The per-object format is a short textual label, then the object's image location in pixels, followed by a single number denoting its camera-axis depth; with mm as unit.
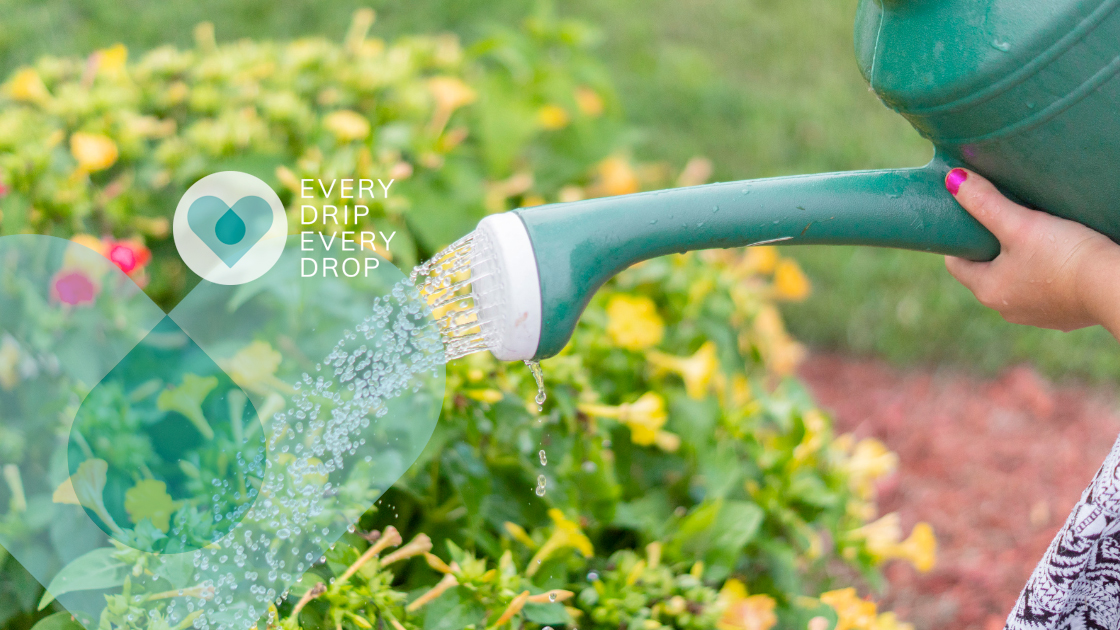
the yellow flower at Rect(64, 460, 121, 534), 1311
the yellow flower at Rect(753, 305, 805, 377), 1798
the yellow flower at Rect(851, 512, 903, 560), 1522
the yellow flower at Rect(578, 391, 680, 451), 1435
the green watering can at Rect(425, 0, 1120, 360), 1220
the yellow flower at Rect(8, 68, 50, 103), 1638
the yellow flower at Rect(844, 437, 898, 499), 1566
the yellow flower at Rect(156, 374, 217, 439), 1335
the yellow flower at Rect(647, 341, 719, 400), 1553
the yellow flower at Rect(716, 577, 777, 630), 1405
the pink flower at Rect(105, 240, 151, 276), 1508
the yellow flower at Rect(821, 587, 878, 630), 1431
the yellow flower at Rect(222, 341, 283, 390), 1354
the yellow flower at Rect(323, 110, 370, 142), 1606
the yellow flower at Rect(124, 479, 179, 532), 1295
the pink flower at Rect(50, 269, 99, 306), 1430
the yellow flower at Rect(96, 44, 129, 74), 1683
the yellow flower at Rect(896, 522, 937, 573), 1525
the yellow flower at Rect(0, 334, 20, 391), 1402
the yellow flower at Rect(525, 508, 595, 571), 1376
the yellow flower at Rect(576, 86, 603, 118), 2129
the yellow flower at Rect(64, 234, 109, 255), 1508
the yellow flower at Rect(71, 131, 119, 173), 1563
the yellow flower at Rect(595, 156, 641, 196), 1821
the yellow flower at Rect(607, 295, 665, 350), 1537
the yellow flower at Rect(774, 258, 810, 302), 1818
